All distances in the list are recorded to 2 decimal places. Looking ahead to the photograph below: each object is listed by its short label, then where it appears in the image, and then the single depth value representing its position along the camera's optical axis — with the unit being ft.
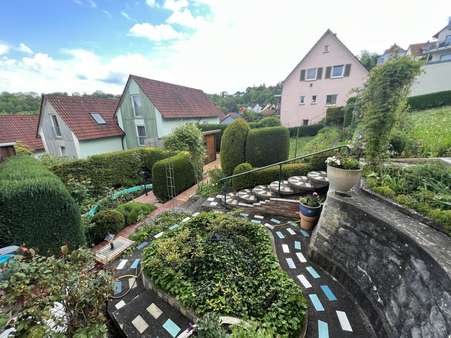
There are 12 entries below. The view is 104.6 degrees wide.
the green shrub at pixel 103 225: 13.78
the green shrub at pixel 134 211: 15.87
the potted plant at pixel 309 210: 11.63
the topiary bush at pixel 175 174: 21.13
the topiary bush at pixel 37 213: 9.24
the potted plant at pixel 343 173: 9.04
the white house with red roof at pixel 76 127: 34.18
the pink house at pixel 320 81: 42.80
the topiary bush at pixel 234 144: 22.17
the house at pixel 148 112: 38.01
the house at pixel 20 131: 41.29
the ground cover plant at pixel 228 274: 6.62
